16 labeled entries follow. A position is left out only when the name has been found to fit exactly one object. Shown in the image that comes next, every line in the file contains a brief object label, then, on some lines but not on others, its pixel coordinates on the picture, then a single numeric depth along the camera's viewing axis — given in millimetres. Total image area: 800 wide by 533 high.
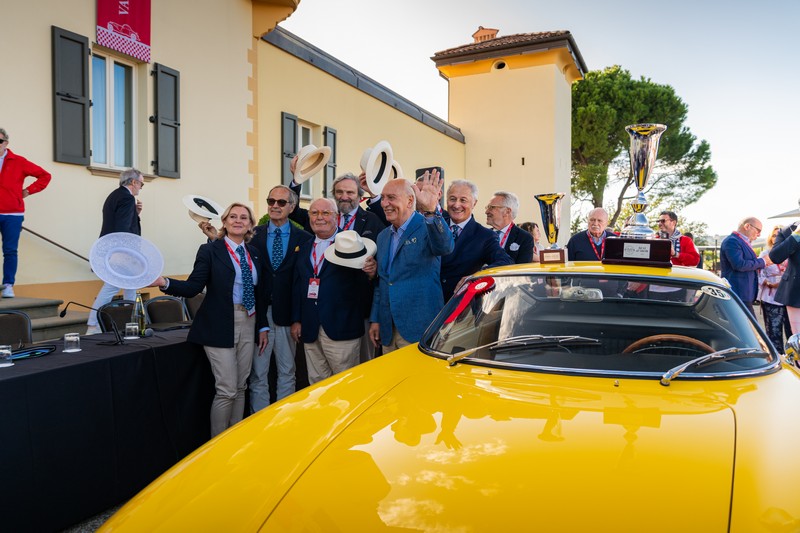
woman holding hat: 4020
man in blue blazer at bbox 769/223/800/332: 6539
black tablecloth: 2834
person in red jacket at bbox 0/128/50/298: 6078
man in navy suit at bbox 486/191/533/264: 5352
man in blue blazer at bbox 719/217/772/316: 7086
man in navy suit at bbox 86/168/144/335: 6664
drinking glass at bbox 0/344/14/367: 3053
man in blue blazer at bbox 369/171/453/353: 3920
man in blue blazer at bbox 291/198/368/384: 4250
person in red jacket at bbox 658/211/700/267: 6105
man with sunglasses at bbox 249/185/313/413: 4547
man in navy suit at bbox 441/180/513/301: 4301
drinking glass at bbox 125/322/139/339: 4023
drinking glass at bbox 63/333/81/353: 3545
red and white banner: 7547
